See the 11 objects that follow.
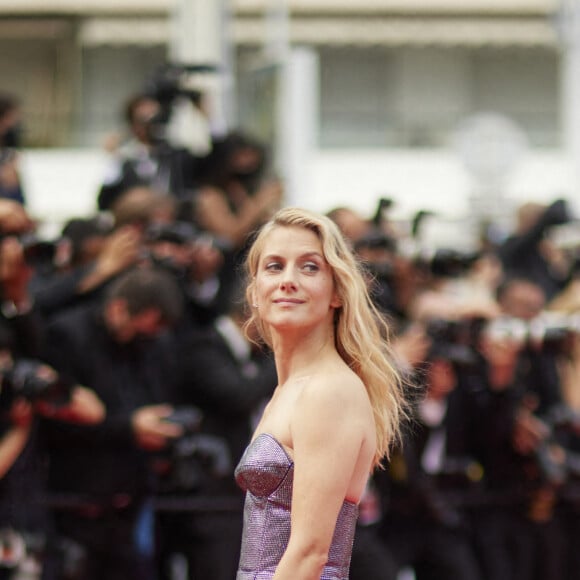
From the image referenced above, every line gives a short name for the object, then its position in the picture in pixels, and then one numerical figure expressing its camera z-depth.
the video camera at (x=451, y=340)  14.11
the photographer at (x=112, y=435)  12.85
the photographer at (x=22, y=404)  11.96
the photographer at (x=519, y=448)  15.35
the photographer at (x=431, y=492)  14.29
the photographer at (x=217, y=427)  13.44
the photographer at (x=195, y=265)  13.76
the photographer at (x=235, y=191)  14.94
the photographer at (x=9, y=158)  15.02
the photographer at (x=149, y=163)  15.29
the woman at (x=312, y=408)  7.59
